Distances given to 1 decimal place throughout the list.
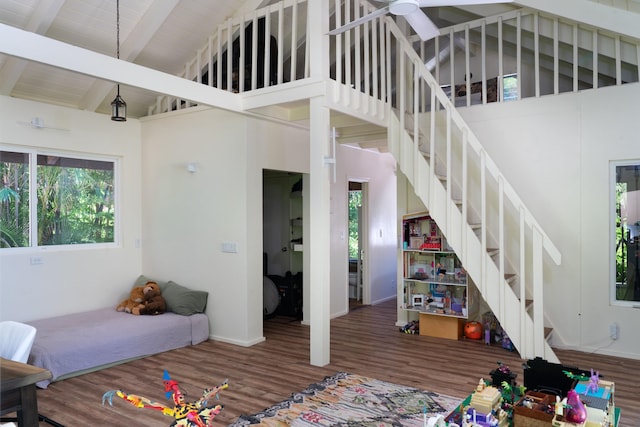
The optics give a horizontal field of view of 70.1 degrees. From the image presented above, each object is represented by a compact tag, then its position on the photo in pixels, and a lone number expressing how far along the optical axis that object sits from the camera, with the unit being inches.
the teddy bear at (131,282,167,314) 211.0
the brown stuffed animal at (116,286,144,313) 216.1
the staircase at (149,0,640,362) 186.4
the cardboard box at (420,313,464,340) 218.7
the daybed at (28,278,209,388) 167.5
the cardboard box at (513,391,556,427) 93.1
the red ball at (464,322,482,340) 215.9
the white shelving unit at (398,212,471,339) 220.2
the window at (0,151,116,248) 200.7
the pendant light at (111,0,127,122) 187.8
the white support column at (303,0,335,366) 177.9
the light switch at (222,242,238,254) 210.4
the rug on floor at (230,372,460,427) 130.0
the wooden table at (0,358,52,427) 89.3
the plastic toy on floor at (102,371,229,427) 62.5
